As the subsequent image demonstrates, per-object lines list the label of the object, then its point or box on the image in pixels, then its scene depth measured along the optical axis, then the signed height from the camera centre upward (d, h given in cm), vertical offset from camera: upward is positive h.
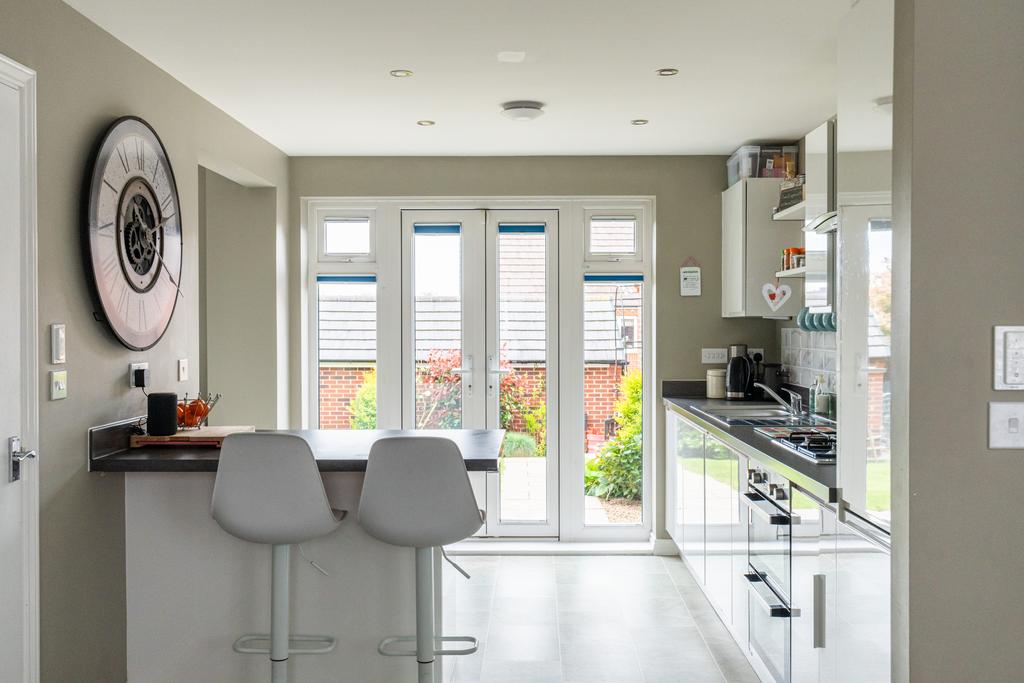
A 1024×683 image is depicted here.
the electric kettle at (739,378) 480 -26
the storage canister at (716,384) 493 -30
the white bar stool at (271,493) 256 -50
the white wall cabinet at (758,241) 454 +50
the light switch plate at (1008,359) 172 -5
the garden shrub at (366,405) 524 -46
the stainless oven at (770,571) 277 -85
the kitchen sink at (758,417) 376 -41
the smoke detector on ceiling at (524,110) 388 +105
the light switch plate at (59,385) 260 -16
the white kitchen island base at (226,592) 294 -92
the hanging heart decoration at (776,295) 450 +21
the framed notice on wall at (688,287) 507 +28
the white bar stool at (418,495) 253 -50
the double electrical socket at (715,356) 509 -14
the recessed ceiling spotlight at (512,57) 315 +106
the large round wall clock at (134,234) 283 +36
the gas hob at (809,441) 270 -40
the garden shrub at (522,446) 530 -73
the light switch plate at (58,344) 260 -4
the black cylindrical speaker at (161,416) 303 -30
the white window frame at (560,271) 521 +39
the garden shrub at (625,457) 527 -79
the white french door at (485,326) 523 +4
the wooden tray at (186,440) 300 -39
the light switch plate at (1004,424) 172 -19
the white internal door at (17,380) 238 -14
